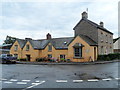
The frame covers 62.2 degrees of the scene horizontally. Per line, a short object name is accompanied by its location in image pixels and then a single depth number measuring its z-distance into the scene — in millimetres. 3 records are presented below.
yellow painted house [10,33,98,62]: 18474
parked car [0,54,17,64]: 18643
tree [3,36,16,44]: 52811
